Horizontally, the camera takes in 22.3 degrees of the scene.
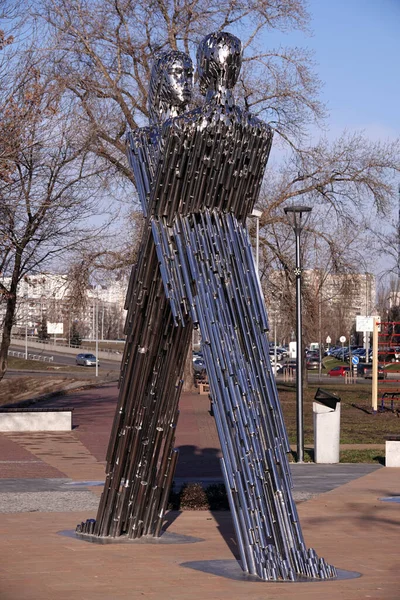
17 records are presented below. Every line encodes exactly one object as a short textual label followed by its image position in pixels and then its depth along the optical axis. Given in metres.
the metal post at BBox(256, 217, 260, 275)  28.86
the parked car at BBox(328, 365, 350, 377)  62.16
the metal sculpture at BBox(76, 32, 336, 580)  7.98
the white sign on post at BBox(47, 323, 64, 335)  56.10
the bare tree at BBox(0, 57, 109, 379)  18.73
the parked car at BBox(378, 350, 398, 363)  64.15
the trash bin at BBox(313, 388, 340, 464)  16.56
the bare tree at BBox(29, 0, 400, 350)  33.00
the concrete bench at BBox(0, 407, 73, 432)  22.12
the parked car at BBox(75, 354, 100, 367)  72.12
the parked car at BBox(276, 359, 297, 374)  61.13
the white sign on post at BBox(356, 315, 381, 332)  41.50
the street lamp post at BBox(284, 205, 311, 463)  16.92
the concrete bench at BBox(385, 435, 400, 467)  16.19
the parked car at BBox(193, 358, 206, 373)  55.37
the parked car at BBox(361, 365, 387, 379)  62.53
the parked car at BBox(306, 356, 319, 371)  70.75
